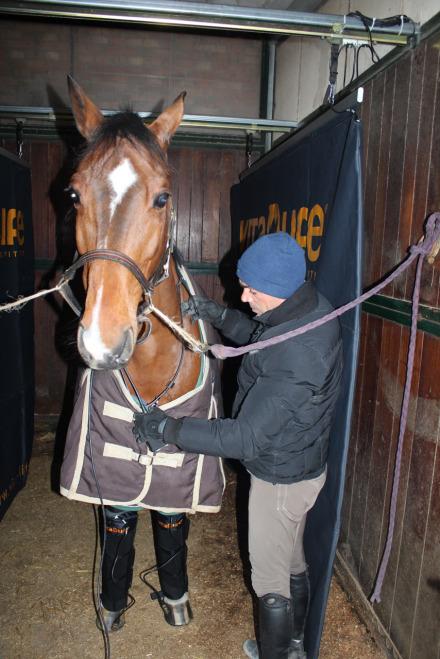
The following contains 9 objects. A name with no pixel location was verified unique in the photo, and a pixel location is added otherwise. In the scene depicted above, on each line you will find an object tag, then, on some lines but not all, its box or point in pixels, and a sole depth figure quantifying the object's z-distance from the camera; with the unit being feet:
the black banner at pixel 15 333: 8.67
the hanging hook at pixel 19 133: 10.43
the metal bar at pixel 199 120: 9.24
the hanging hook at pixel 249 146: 11.72
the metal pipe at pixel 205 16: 4.99
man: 4.47
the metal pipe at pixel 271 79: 12.21
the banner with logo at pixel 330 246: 5.22
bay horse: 3.98
